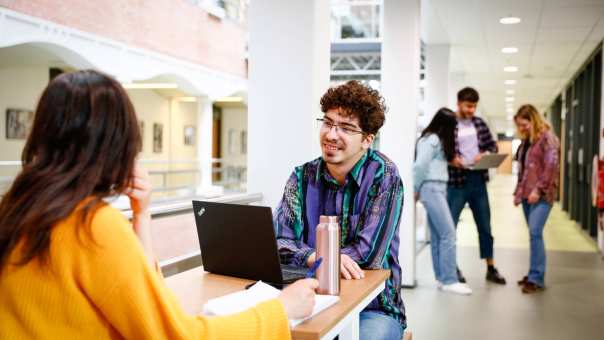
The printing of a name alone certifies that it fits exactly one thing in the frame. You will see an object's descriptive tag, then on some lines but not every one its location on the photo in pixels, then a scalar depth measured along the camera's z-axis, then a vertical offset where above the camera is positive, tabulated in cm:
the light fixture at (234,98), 2020 +152
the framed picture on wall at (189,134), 2105 +33
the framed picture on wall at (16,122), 1236 +40
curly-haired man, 224 -20
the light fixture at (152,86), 1661 +159
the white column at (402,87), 547 +52
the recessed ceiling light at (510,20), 699 +146
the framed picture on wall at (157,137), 1842 +19
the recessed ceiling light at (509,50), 893 +143
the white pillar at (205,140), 1678 +11
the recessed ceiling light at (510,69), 1091 +141
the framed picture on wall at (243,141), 2545 +13
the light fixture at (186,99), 2008 +148
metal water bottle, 183 -33
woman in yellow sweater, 112 -17
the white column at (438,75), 886 +103
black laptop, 184 -31
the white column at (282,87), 354 +33
